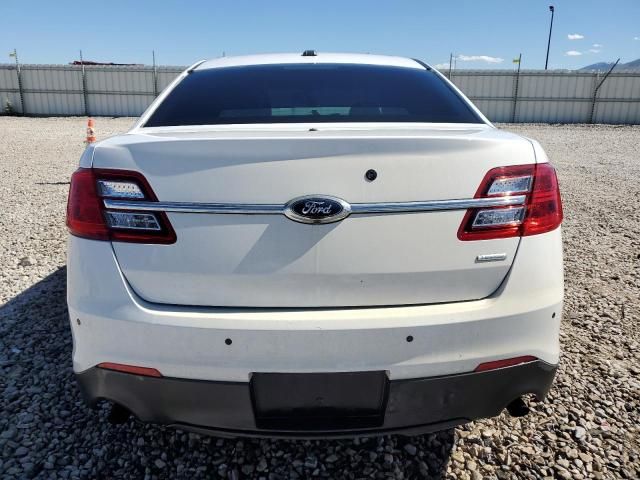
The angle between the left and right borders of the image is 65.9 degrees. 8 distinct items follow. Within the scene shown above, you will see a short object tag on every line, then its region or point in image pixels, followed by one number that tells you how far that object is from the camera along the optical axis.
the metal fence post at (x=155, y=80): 26.92
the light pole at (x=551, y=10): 42.75
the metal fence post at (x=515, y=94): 25.75
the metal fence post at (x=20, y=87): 27.02
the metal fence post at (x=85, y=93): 26.89
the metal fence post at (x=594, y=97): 25.19
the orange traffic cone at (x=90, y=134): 8.42
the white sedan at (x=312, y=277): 1.44
